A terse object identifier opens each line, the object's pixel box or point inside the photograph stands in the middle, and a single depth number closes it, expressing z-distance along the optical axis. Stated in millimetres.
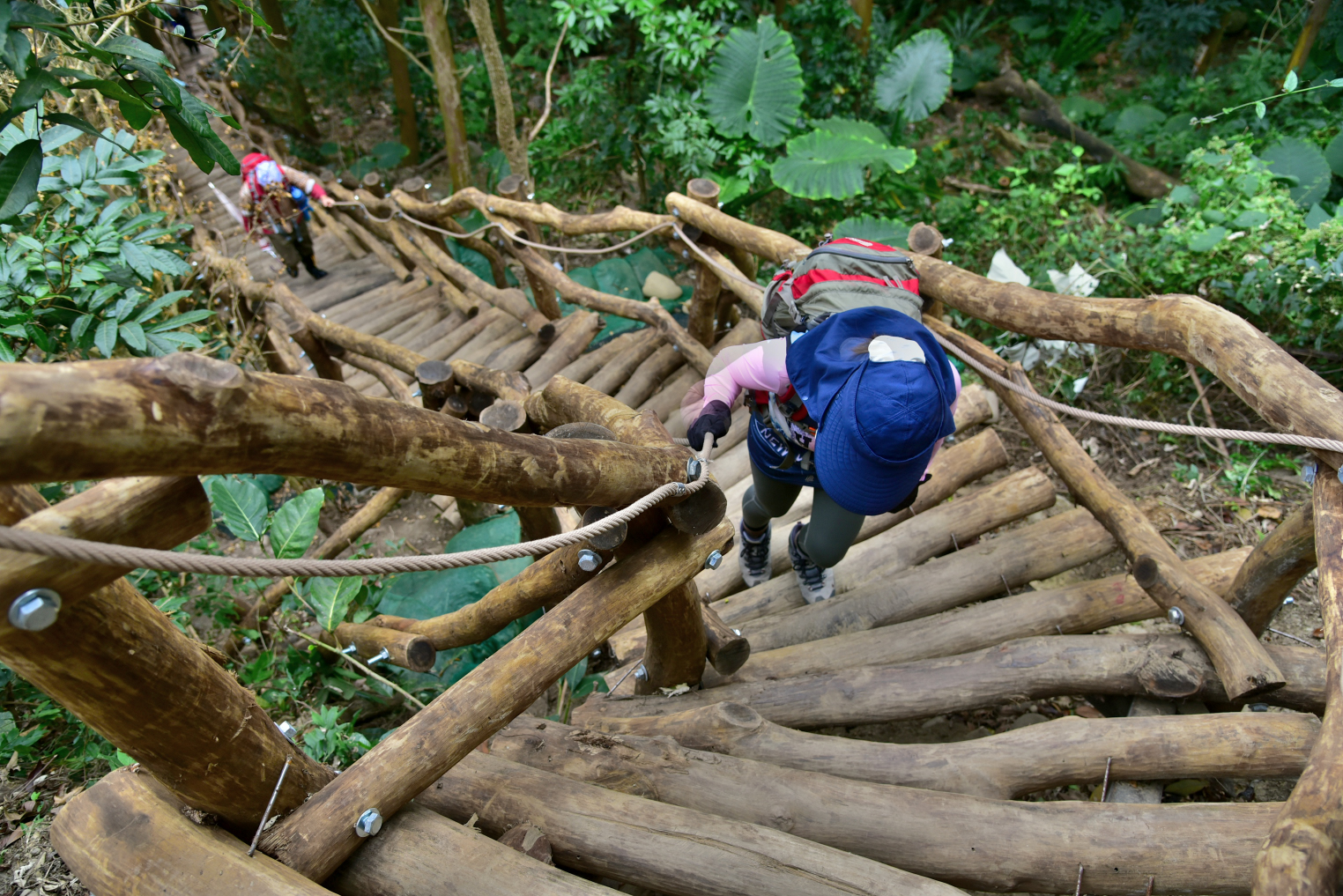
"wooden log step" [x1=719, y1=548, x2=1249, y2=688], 2635
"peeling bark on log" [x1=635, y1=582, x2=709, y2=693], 2254
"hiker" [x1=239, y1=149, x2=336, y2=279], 6395
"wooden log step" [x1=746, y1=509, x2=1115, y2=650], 2865
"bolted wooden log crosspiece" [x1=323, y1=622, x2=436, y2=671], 2701
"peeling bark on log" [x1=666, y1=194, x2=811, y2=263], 3523
